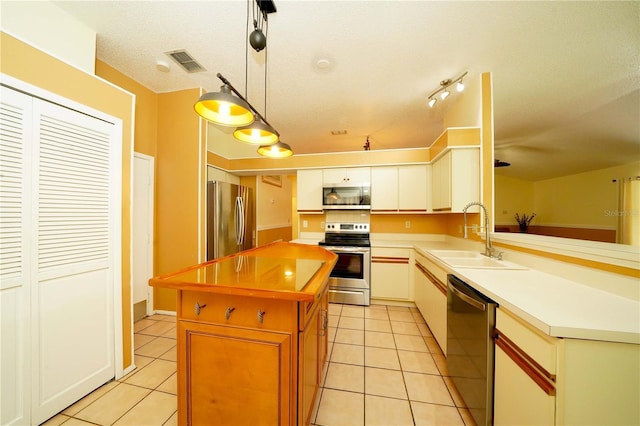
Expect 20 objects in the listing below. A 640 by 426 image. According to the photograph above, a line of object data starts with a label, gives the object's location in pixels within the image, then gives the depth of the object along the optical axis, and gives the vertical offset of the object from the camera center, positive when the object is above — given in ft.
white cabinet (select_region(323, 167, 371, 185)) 11.70 +2.12
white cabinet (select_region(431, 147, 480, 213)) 7.90 +1.38
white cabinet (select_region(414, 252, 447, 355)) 6.40 -2.92
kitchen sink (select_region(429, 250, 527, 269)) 5.62 -1.41
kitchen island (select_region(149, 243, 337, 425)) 3.40 -2.24
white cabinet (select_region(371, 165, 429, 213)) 11.08 +1.31
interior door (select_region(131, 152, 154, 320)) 8.74 -0.85
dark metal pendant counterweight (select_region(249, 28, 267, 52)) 4.92 +4.04
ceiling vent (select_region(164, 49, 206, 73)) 7.10 +5.34
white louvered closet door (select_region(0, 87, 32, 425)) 4.05 -0.87
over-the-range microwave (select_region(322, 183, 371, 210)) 11.41 +0.94
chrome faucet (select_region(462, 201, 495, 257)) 6.73 -0.98
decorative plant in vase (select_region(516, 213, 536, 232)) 18.53 -0.59
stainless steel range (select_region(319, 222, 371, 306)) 10.44 -3.07
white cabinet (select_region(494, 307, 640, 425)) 2.60 -2.09
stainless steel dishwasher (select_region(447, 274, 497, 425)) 3.93 -2.77
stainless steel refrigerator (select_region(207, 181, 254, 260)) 10.43 -0.32
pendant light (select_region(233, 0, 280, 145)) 5.44 +2.22
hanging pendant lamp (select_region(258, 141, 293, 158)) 7.00 +2.14
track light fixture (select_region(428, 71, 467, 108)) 7.60 +4.94
